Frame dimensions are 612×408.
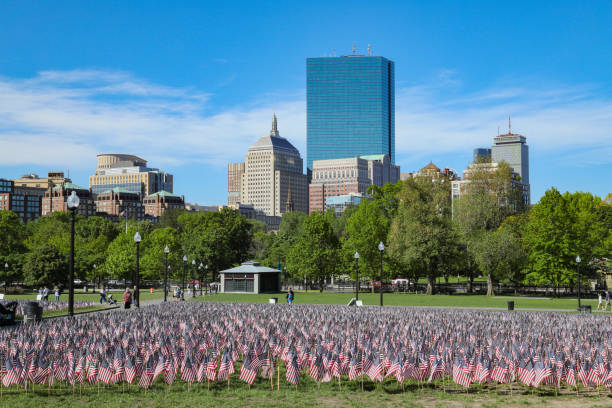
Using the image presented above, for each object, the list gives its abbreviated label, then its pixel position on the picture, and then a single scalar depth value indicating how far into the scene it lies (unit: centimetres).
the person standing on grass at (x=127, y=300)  4088
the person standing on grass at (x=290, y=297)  4698
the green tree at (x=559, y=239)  6338
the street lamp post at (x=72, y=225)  2528
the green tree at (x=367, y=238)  7858
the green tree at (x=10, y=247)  7762
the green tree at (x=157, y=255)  9125
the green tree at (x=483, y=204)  7181
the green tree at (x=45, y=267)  7462
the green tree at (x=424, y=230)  6888
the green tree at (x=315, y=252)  8262
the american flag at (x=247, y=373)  1655
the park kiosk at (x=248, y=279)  7444
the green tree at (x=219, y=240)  9306
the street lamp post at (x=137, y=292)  4047
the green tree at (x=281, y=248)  10206
